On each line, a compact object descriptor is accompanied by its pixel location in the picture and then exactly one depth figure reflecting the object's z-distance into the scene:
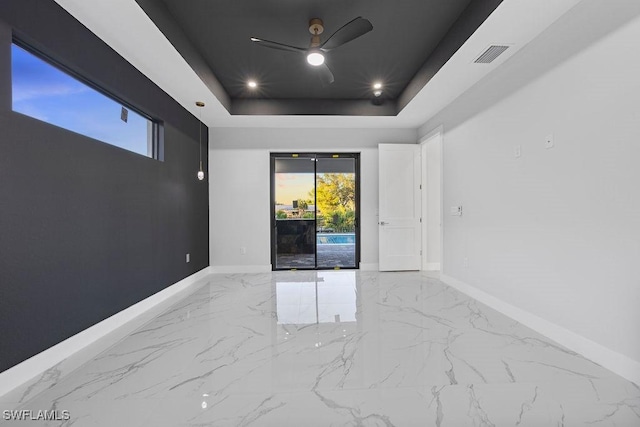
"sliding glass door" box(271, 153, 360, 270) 5.37
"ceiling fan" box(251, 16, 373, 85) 2.46
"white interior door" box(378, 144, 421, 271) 5.10
